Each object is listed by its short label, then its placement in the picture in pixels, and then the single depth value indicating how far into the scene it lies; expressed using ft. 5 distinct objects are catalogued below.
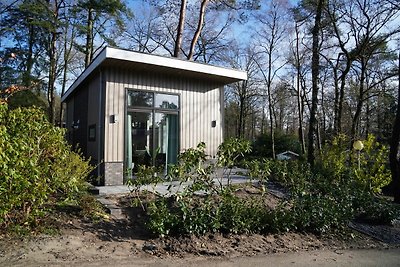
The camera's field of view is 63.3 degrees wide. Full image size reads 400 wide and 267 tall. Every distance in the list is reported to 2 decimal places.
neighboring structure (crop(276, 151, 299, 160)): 62.88
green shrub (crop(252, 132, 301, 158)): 72.08
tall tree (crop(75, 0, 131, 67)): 50.19
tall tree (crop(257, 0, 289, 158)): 72.64
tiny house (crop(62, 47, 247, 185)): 26.45
